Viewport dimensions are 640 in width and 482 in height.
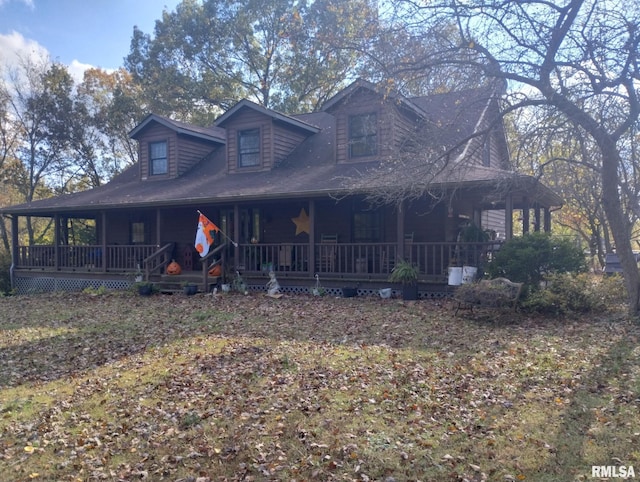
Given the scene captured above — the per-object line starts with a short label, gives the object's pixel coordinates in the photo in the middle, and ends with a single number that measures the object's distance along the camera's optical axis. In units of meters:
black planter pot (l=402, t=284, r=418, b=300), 13.57
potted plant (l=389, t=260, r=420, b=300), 13.32
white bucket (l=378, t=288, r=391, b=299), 13.91
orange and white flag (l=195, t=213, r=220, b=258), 15.71
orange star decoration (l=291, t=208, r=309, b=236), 17.50
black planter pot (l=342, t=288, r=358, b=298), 14.53
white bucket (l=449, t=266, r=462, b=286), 12.78
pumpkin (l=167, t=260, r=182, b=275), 17.34
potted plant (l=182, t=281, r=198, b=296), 15.97
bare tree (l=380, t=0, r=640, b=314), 9.09
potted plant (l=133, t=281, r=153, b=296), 16.50
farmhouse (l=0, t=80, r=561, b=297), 12.88
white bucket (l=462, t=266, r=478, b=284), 12.55
